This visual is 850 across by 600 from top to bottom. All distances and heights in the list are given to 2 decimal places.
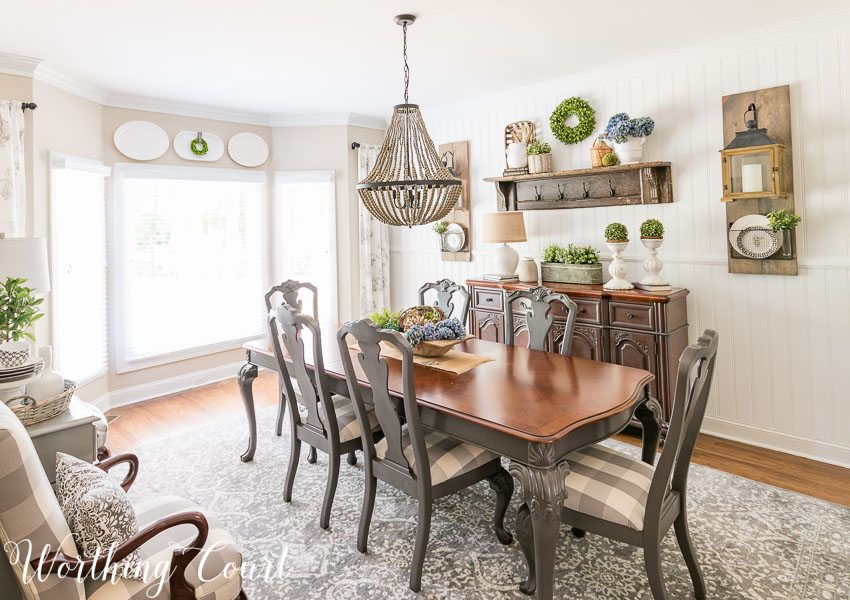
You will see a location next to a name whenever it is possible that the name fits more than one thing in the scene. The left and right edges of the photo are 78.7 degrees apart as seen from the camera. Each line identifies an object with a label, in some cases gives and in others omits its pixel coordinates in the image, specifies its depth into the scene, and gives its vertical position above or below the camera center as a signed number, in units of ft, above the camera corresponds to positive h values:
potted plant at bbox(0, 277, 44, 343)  7.34 -0.01
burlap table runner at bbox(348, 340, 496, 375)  8.65 -1.11
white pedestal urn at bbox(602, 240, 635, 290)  12.37 +0.54
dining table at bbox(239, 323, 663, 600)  6.02 -1.51
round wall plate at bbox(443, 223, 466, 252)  17.06 +1.96
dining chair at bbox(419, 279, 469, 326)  12.51 +0.12
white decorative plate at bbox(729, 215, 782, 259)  10.89 +1.09
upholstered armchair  4.44 -2.33
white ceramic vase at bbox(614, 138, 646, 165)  12.38 +3.40
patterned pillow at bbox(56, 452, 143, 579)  4.86 -1.95
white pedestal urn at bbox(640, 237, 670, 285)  12.16 +0.63
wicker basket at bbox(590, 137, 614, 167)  13.01 +3.57
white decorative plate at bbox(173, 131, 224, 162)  16.06 +5.04
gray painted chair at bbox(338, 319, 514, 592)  7.01 -2.31
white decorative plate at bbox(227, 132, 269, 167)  17.13 +5.16
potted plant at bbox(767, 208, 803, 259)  10.51 +1.31
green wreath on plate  16.25 +4.98
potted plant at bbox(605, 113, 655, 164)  12.22 +3.76
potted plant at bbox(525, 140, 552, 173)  14.28 +3.79
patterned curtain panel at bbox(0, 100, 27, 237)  11.39 +3.12
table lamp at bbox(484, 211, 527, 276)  14.38 +1.79
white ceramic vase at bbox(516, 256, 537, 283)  14.38 +0.69
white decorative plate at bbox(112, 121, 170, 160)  14.92 +4.89
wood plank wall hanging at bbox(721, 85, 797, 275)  10.73 +2.80
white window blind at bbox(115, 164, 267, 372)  15.35 +1.41
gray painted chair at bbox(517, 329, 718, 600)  5.70 -2.42
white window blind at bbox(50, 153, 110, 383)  13.00 +1.12
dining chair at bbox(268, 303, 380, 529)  8.44 -1.94
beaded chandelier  8.54 +2.06
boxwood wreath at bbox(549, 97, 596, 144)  13.62 +4.64
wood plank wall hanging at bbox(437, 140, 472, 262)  16.93 +3.10
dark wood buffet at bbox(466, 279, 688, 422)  11.42 -0.86
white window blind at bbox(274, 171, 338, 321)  18.11 +2.53
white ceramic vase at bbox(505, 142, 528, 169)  14.70 +3.98
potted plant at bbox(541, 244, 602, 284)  13.10 +0.76
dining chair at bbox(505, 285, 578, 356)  9.76 -0.43
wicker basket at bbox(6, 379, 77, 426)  6.58 -1.27
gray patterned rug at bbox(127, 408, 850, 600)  7.04 -3.86
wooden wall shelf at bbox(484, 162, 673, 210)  12.42 +2.80
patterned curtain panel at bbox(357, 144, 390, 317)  18.40 +1.55
